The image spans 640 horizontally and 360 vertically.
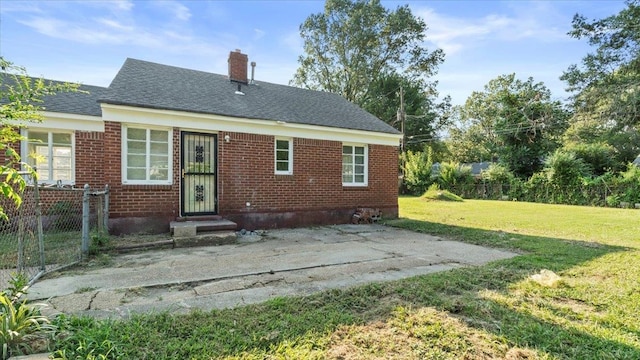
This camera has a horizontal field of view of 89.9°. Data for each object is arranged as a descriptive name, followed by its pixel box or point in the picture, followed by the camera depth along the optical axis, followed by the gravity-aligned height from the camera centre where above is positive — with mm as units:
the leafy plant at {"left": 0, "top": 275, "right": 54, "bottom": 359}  2391 -1186
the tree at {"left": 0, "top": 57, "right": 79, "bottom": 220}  2039 +515
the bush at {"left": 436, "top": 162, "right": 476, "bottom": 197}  23922 -10
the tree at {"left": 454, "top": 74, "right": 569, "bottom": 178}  23047 +3756
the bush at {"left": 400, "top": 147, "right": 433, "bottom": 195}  25188 +595
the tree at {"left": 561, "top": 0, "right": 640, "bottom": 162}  19264 +7225
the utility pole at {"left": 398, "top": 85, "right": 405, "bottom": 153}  26484 +5396
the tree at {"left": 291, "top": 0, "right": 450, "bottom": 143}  30391 +12265
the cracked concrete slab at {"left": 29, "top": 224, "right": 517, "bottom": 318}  3775 -1450
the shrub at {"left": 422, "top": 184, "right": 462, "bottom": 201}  20391 -1042
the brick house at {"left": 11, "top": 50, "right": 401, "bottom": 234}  7660 +725
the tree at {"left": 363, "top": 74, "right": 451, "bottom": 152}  30578 +7055
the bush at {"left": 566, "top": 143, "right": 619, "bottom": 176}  19906 +1468
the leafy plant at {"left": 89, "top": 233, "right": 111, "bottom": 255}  5789 -1235
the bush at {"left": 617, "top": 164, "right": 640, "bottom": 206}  16062 -263
